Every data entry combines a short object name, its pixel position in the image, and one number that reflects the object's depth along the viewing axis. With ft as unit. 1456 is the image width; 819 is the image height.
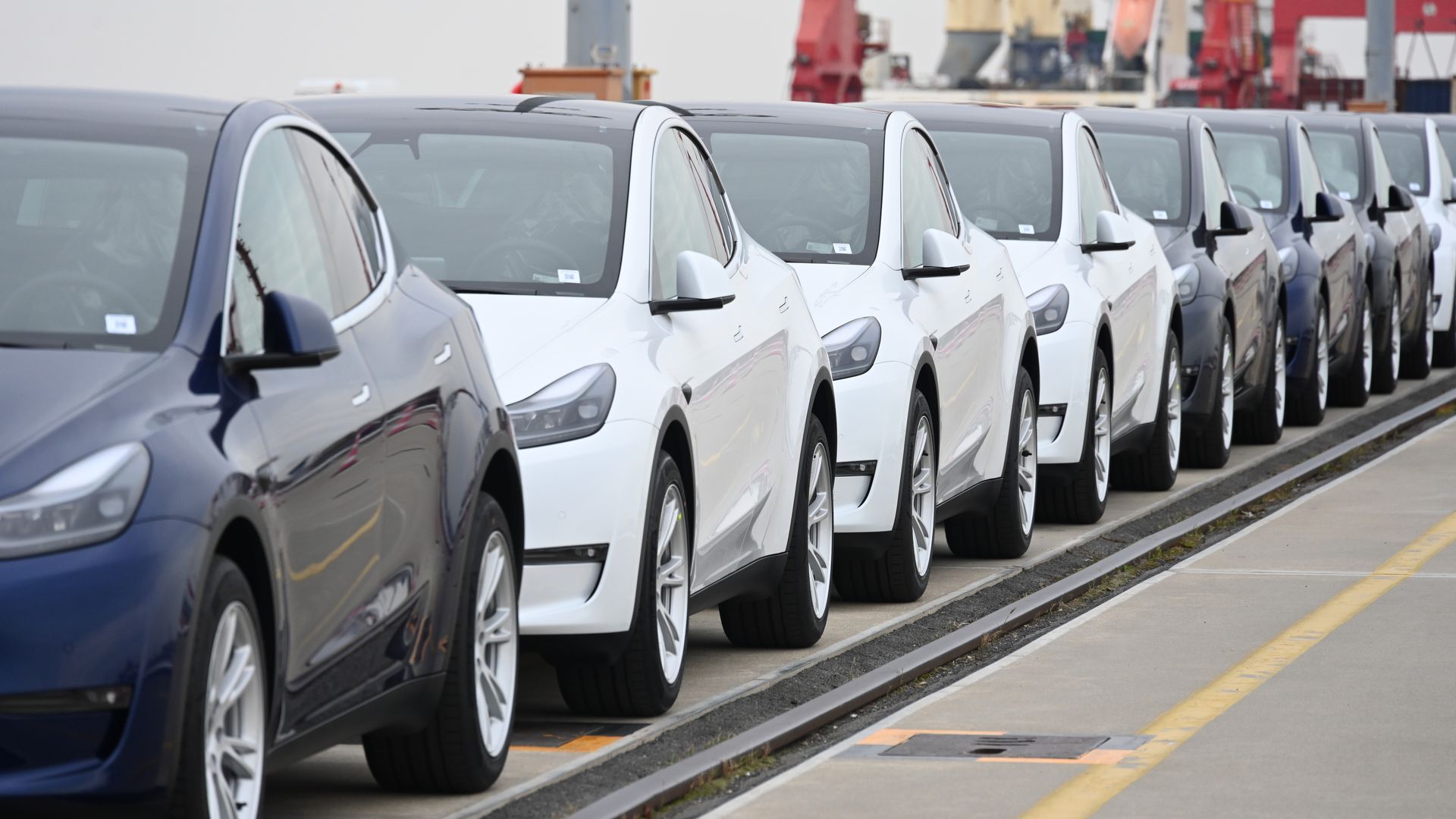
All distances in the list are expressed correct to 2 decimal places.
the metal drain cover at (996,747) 47.85
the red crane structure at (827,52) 372.58
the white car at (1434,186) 159.22
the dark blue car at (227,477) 30.55
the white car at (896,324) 64.49
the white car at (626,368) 46.50
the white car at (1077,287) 83.25
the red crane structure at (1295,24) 546.26
